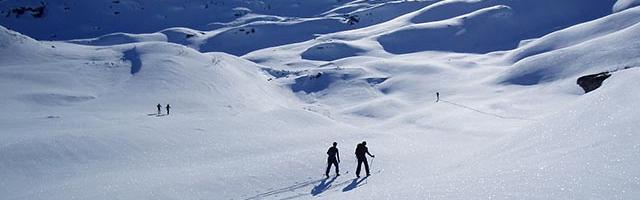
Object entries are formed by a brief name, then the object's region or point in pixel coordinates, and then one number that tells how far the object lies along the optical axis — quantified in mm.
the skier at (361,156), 16344
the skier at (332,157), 16469
